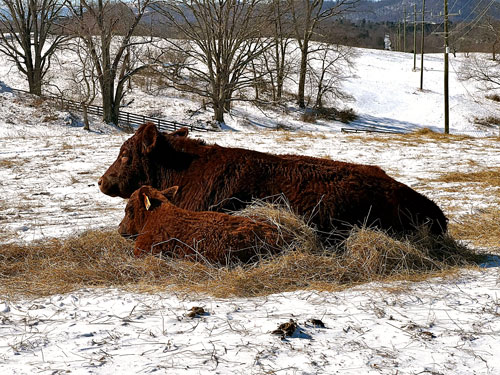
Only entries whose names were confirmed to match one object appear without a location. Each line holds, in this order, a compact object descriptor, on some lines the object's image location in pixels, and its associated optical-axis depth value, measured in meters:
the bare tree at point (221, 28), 34.00
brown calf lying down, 5.09
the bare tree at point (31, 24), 42.03
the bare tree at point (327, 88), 47.91
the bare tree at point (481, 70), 54.09
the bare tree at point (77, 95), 33.44
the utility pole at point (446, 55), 31.97
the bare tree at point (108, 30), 31.92
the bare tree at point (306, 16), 43.00
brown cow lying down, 5.71
